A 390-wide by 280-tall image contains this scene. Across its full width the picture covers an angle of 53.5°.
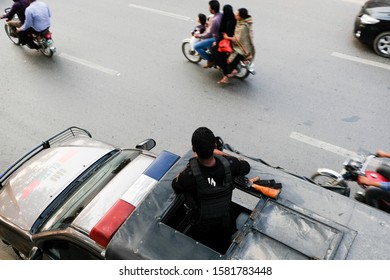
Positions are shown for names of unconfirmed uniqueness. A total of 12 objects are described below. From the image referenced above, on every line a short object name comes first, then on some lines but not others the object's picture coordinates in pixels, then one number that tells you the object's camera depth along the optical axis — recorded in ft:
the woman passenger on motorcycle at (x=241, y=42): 23.38
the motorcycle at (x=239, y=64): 25.17
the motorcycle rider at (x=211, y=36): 24.49
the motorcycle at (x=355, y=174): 16.06
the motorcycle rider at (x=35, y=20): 28.14
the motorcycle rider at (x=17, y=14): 29.24
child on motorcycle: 26.43
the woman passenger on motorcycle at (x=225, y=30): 23.75
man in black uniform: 10.38
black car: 26.78
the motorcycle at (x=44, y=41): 29.14
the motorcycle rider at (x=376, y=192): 14.69
